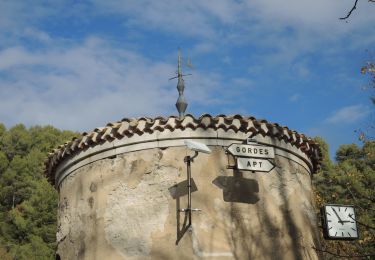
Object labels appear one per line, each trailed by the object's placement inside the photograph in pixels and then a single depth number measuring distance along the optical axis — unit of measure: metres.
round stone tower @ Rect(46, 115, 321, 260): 8.20
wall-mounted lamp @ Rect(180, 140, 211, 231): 8.01
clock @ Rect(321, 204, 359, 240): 9.07
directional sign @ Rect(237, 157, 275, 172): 8.53
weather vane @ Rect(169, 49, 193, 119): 10.58
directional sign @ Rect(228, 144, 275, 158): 8.52
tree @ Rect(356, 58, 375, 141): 12.50
